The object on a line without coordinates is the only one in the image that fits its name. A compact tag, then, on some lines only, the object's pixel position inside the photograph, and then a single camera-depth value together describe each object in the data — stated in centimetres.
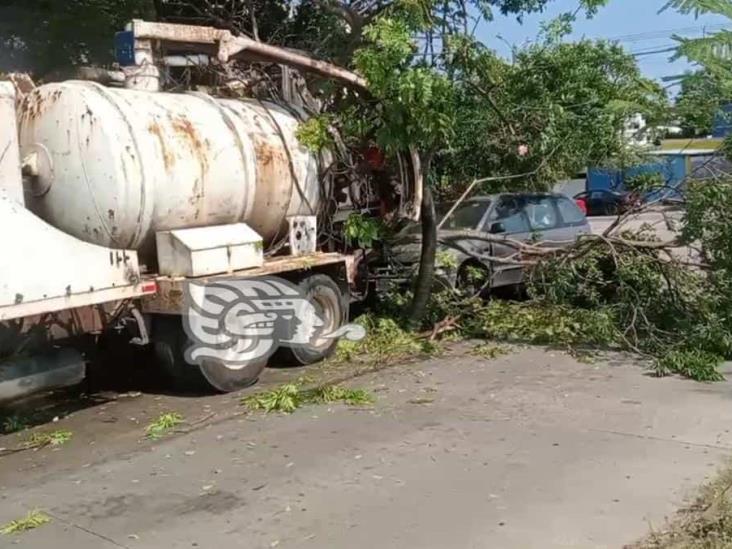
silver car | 1198
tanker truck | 722
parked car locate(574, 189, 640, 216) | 3193
